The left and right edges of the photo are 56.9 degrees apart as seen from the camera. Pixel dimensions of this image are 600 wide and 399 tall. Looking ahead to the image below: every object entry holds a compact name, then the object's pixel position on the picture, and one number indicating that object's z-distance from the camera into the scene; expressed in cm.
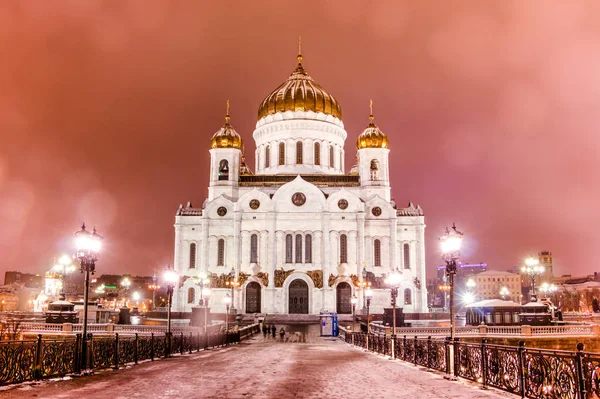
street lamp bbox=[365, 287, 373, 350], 3301
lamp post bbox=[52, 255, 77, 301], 5216
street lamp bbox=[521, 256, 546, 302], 3725
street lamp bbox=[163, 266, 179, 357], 2725
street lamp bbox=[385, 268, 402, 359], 2702
